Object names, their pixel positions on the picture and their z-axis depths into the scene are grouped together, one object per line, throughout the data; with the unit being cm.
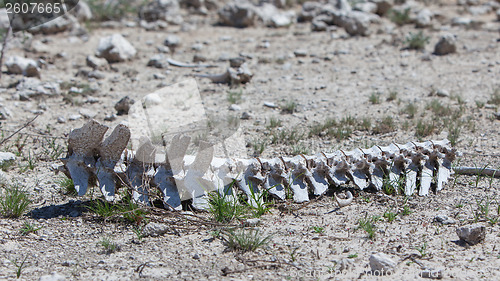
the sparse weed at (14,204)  789
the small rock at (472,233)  687
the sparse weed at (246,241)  681
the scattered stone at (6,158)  954
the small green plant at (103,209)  772
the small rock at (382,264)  622
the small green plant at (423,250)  661
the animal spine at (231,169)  775
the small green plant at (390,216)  760
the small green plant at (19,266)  627
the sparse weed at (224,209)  757
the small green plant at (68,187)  865
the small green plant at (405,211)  778
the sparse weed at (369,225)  711
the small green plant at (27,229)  743
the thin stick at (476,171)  909
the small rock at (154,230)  734
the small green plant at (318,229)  732
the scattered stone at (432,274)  616
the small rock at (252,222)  750
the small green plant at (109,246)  689
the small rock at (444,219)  750
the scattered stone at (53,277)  608
